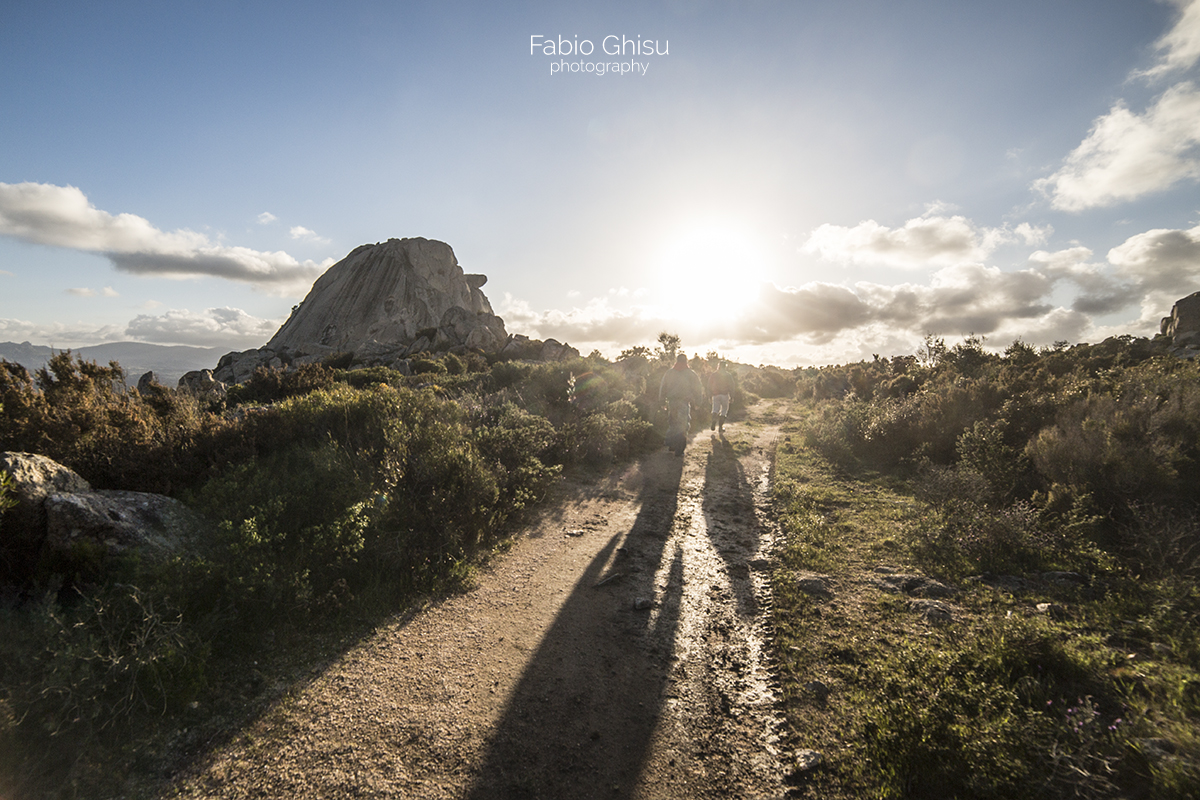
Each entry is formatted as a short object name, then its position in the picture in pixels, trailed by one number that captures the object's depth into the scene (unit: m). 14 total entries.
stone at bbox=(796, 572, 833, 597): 5.23
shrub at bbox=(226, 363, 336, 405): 13.34
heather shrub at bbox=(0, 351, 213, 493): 5.07
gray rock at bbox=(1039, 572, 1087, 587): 4.69
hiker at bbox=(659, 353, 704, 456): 12.35
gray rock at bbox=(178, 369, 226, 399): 13.56
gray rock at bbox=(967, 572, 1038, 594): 4.80
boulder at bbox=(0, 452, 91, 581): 3.59
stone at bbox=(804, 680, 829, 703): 3.65
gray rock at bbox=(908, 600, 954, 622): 4.38
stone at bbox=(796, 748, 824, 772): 3.06
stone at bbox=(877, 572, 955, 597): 4.90
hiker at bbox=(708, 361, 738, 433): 16.59
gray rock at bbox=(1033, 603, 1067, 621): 4.20
